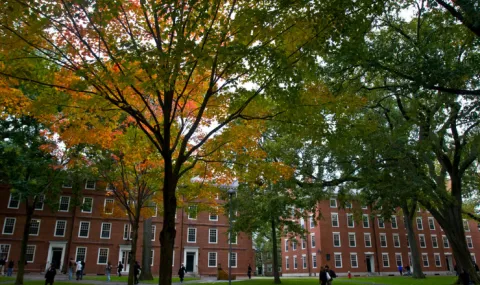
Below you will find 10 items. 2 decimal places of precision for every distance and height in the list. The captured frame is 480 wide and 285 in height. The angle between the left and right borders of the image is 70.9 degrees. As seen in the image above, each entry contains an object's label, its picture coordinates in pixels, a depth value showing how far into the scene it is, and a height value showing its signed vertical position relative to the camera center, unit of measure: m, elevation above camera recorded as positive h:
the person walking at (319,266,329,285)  17.73 -1.38
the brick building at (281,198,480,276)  49.94 +0.38
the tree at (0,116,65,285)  22.59 +5.91
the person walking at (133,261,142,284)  21.99 -1.41
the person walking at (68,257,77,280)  25.94 -1.48
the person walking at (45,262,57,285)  17.40 -1.28
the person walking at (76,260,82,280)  25.79 -1.47
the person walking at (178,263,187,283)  27.22 -1.81
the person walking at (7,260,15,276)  27.69 -1.41
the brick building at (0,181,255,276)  36.69 +1.22
